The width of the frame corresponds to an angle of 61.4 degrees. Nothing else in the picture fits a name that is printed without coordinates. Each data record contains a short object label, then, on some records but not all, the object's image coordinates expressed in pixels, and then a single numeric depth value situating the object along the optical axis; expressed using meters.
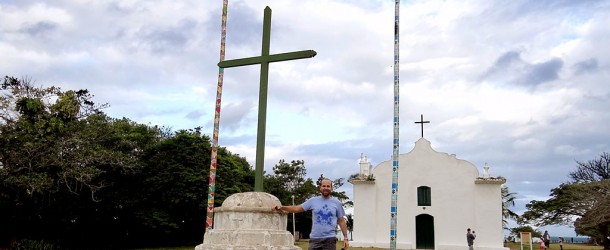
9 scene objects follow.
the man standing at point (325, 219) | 6.33
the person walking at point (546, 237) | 28.77
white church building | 26.92
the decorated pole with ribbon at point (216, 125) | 10.39
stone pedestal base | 8.80
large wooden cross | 9.85
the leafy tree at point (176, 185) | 27.81
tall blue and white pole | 11.67
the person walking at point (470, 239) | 24.19
